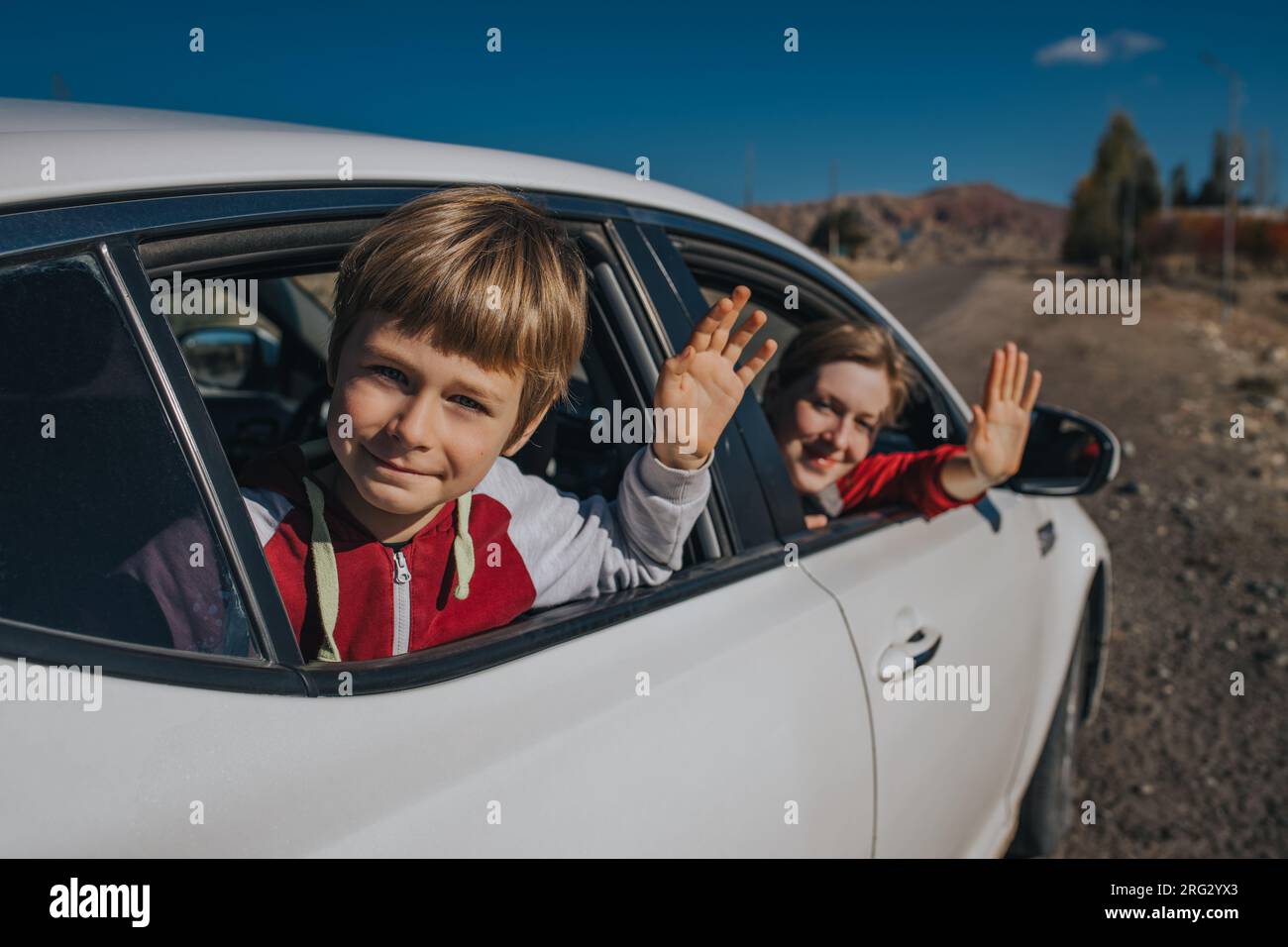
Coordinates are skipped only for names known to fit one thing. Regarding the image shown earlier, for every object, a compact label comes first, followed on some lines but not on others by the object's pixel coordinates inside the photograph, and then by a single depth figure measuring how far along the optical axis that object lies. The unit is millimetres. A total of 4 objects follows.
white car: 1017
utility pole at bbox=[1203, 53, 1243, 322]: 28312
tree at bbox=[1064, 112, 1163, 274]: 67125
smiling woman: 2314
